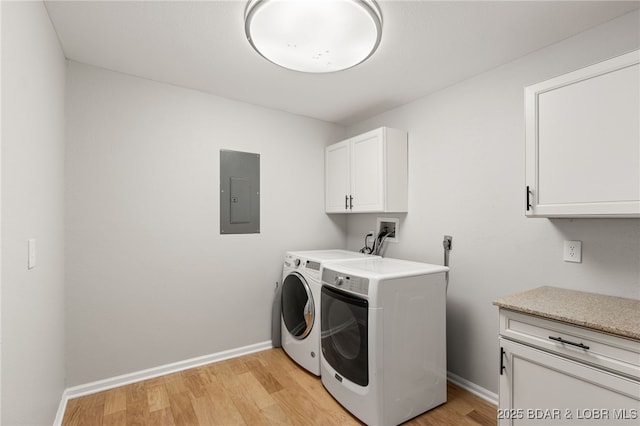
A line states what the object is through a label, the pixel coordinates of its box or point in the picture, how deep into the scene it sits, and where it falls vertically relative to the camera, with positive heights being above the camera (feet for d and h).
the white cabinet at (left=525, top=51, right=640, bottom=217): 4.25 +1.09
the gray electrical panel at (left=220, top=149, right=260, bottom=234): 8.69 +0.57
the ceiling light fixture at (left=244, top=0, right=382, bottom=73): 4.39 +2.90
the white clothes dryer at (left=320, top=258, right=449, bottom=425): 5.70 -2.58
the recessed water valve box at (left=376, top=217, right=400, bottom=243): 9.19 -0.46
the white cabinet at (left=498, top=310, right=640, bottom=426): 3.70 -2.23
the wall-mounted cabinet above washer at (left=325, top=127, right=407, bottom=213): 8.39 +1.18
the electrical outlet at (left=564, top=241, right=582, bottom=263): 5.51 -0.71
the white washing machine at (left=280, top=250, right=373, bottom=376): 7.64 -2.50
